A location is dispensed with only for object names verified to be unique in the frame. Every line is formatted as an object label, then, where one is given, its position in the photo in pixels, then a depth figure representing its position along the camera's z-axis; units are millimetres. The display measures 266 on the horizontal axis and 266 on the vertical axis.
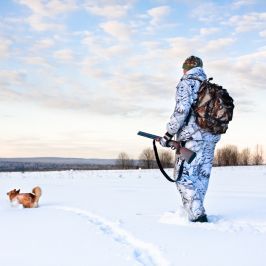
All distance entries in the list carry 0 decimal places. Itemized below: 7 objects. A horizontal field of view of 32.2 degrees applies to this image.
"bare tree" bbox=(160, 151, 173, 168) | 65056
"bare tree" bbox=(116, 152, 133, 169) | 76875
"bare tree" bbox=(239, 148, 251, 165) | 64712
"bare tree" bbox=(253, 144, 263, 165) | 65656
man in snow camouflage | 5590
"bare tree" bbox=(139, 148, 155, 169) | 66919
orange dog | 7833
